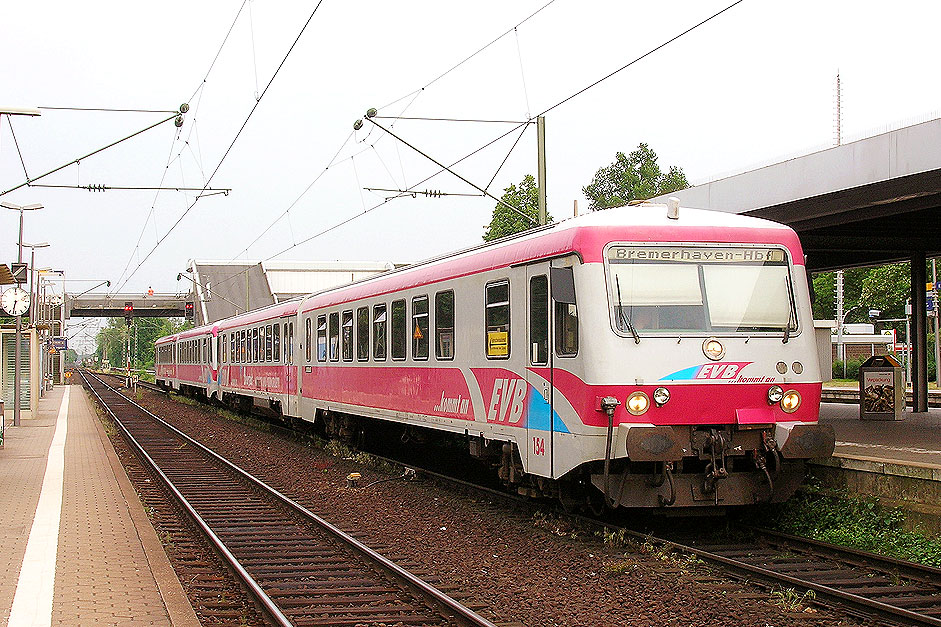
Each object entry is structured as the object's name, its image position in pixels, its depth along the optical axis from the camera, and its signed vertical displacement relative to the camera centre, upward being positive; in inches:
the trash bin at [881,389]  680.4 -29.5
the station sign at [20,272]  1021.4 +82.0
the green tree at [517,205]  2247.8 +303.2
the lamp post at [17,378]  1021.9 -25.3
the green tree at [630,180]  3041.3 +485.3
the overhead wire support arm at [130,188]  843.7 +133.2
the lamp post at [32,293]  1292.4 +77.8
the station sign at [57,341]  1764.9 +21.8
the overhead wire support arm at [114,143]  679.7 +142.9
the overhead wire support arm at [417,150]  714.9 +137.1
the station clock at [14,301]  874.8 +44.5
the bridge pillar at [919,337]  718.0 +4.3
